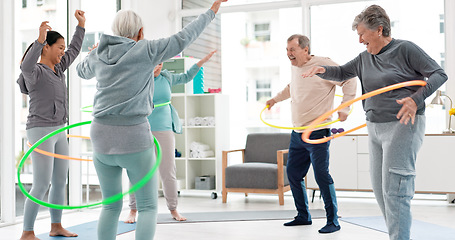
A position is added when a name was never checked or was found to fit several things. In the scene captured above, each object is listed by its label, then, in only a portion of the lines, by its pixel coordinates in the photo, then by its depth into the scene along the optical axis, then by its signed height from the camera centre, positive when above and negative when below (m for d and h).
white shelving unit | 7.04 -0.09
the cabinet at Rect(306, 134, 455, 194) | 5.95 -0.50
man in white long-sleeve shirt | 4.25 +0.09
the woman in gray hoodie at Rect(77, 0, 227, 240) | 2.61 +0.09
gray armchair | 6.20 -0.55
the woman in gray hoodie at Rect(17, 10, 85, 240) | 4.01 +0.10
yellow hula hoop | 4.10 -0.03
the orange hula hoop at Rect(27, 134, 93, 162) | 3.81 -0.21
